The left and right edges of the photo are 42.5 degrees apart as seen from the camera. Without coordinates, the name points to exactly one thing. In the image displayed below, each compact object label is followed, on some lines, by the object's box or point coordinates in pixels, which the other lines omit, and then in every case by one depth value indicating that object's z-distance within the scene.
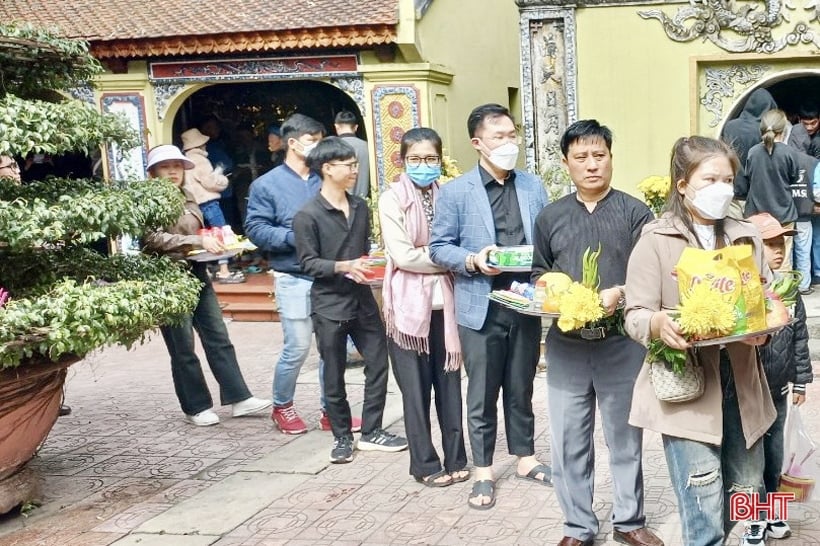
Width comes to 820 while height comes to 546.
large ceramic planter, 5.14
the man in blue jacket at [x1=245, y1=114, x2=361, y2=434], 6.57
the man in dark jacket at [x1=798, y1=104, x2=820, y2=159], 11.38
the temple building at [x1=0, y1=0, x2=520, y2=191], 12.44
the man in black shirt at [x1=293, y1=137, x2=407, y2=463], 6.00
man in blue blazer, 5.13
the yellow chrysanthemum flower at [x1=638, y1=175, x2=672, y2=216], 8.41
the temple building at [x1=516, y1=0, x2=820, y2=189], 10.34
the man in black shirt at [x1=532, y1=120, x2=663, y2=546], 4.42
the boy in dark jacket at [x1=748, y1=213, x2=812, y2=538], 4.15
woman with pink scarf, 5.48
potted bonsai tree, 4.82
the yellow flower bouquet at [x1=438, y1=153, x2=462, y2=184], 8.83
